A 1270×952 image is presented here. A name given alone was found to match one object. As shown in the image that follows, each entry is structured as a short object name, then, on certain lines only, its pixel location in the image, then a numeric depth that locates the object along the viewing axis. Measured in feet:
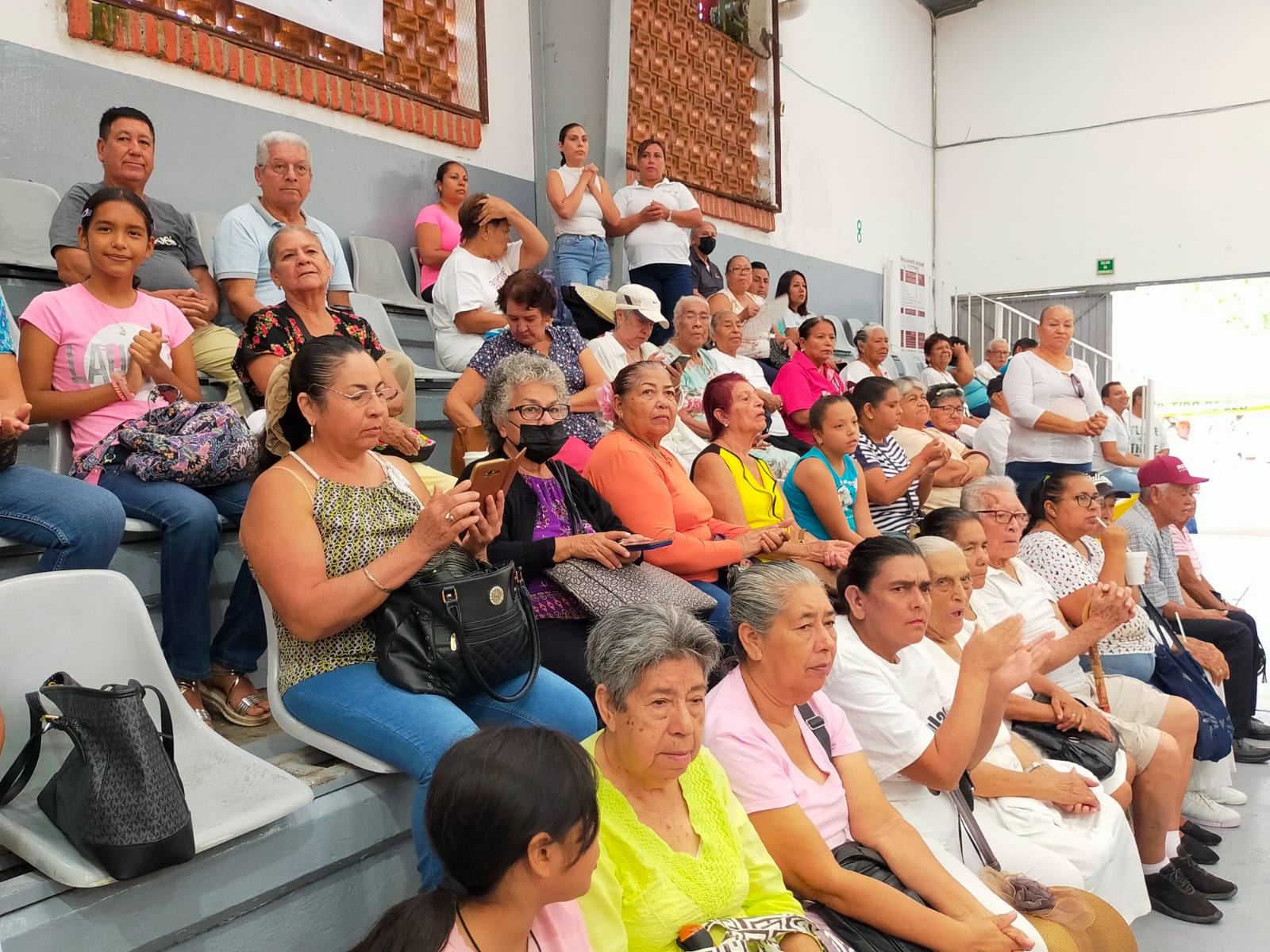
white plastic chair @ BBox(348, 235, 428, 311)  14.40
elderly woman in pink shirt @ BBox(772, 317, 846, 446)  15.66
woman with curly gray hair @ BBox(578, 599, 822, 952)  4.97
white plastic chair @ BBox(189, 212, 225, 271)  12.14
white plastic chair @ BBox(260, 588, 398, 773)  5.65
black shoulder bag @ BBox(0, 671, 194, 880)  4.29
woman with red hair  10.20
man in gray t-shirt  9.14
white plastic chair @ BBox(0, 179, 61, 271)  9.91
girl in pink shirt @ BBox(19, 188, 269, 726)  6.90
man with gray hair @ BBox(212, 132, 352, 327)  10.41
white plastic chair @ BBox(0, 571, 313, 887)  4.77
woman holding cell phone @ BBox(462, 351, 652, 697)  7.44
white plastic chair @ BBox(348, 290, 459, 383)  12.34
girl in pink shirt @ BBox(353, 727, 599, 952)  3.98
